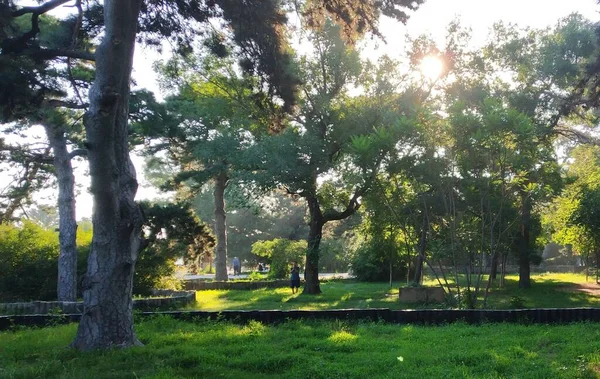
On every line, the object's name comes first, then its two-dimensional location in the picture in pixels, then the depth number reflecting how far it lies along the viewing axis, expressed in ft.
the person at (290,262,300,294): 69.92
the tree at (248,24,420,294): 58.75
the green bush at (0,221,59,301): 54.34
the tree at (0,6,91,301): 29.58
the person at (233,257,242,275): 139.44
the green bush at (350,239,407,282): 96.58
